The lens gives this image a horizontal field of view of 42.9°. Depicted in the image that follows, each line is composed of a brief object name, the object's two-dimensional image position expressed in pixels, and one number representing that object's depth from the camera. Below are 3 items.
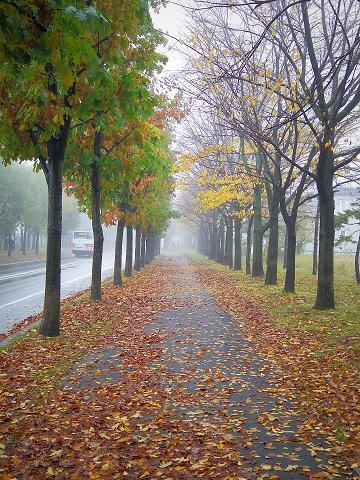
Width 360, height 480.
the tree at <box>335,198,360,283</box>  19.41
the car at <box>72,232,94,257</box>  56.70
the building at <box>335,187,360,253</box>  71.31
